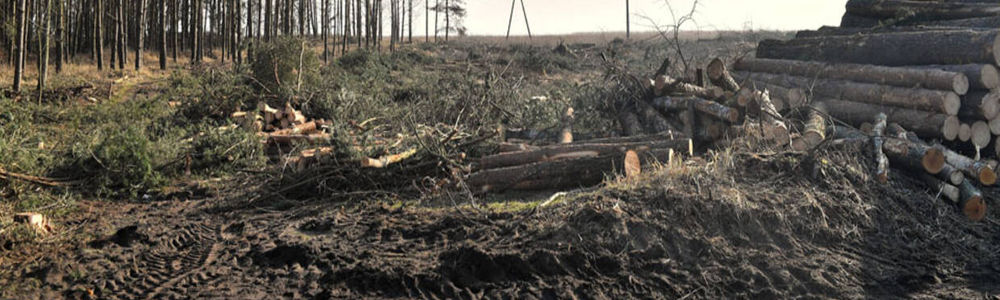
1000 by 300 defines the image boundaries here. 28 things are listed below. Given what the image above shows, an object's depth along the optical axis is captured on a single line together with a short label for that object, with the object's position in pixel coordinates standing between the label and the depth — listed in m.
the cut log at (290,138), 9.74
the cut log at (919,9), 11.51
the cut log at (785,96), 9.08
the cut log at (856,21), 13.02
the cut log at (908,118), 8.13
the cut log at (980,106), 7.97
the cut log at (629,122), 9.47
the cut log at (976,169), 6.64
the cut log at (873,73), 8.24
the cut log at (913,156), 6.74
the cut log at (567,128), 8.67
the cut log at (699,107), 7.89
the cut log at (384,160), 7.39
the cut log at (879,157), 6.56
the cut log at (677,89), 9.27
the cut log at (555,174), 6.77
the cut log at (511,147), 7.81
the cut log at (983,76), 8.16
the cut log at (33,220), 5.80
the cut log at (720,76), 9.15
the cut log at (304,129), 10.48
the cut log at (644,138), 7.80
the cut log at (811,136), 7.29
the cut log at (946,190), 6.64
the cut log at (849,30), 10.82
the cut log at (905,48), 8.70
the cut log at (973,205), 6.39
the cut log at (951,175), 6.67
